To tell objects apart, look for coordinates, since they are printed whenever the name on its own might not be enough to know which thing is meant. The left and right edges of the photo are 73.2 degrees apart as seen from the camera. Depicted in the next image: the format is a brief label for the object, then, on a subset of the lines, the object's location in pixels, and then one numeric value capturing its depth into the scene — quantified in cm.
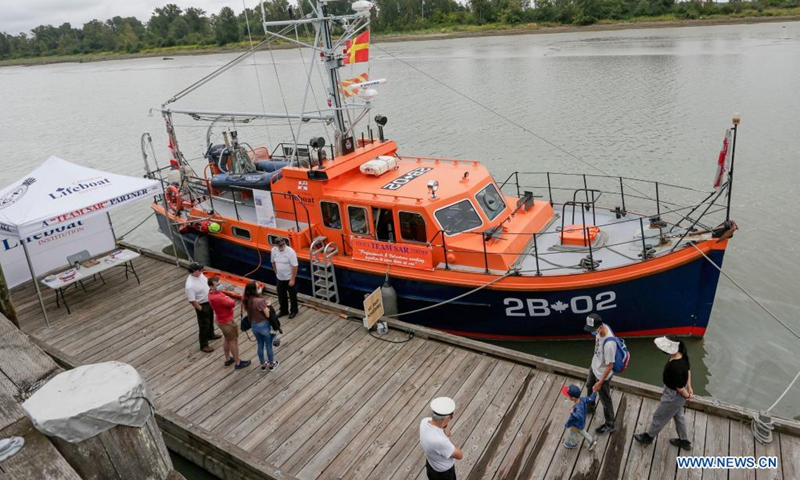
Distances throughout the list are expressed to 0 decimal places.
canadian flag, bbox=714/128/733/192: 721
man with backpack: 530
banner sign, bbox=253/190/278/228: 1003
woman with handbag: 650
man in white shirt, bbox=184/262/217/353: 726
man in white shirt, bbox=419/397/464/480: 429
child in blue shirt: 542
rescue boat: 798
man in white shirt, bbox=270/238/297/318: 808
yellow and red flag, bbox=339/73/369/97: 1001
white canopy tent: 844
